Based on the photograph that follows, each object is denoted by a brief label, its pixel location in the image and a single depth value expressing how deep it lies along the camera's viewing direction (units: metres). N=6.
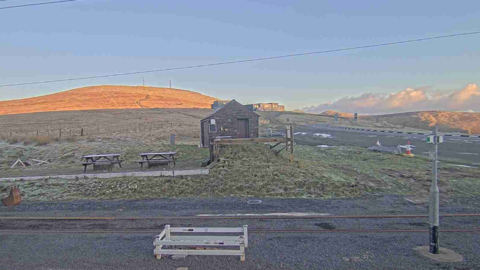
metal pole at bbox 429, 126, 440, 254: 6.15
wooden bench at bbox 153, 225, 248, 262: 6.16
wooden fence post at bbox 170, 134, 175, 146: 23.94
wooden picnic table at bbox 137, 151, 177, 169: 15.92
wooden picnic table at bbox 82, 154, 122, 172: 15.53
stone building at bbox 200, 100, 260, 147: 23.22
